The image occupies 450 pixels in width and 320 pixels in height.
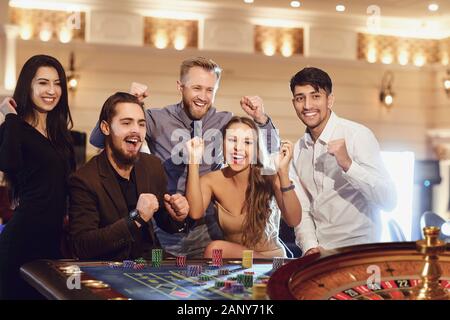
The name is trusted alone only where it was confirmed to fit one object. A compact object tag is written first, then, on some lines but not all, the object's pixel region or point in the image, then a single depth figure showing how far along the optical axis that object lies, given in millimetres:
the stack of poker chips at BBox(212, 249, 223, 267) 2439
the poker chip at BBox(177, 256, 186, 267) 2393
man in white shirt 3086
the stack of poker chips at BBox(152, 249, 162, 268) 2354
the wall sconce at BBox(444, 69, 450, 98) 9102
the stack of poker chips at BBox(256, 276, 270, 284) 2109
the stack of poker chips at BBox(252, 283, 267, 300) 1589
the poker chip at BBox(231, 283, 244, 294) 1891
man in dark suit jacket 2459
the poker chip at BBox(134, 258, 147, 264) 2367
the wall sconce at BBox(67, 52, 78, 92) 7828
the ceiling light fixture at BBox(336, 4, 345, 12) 8156
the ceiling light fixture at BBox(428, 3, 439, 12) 8090
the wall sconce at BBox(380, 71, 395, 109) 9117
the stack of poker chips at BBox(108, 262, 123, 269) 2305
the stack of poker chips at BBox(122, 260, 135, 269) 2289
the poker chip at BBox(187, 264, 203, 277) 2174
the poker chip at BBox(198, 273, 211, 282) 2091
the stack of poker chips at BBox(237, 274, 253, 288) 1979
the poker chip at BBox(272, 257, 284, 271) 2362
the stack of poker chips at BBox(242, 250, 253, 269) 2414
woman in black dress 2682
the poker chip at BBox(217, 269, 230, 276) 2230
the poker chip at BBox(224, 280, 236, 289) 1930
